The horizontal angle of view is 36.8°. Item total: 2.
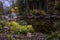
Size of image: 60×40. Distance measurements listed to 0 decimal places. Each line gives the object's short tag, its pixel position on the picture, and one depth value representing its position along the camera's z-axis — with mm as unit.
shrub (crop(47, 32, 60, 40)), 4284
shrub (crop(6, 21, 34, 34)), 5429
